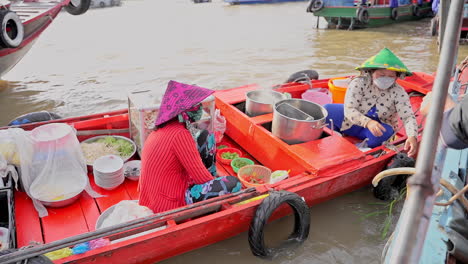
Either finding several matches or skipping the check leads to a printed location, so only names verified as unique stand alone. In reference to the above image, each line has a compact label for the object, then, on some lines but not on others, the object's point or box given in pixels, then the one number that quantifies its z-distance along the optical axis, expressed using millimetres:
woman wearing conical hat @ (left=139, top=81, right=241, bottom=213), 2693
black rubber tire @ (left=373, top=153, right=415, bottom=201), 3648
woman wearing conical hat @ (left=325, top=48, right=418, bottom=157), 3666
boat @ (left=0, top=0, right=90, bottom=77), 7027
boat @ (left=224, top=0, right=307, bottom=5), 26244
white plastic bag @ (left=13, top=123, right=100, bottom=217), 3285
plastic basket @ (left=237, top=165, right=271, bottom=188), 3760
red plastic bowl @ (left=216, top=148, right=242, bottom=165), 4098
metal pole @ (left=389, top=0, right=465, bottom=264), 704
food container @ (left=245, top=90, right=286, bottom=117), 4441
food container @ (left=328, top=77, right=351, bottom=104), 5047
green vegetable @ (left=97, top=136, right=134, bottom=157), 4003
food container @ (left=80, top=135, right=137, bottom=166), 3822
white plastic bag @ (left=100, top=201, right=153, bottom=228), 2885
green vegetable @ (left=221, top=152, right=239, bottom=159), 4180
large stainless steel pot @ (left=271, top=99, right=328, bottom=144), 3744
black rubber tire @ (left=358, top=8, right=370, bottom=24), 14812
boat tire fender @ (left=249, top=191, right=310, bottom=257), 2930
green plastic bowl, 3974
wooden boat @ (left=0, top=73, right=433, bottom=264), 2633
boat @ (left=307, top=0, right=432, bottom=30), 15149
